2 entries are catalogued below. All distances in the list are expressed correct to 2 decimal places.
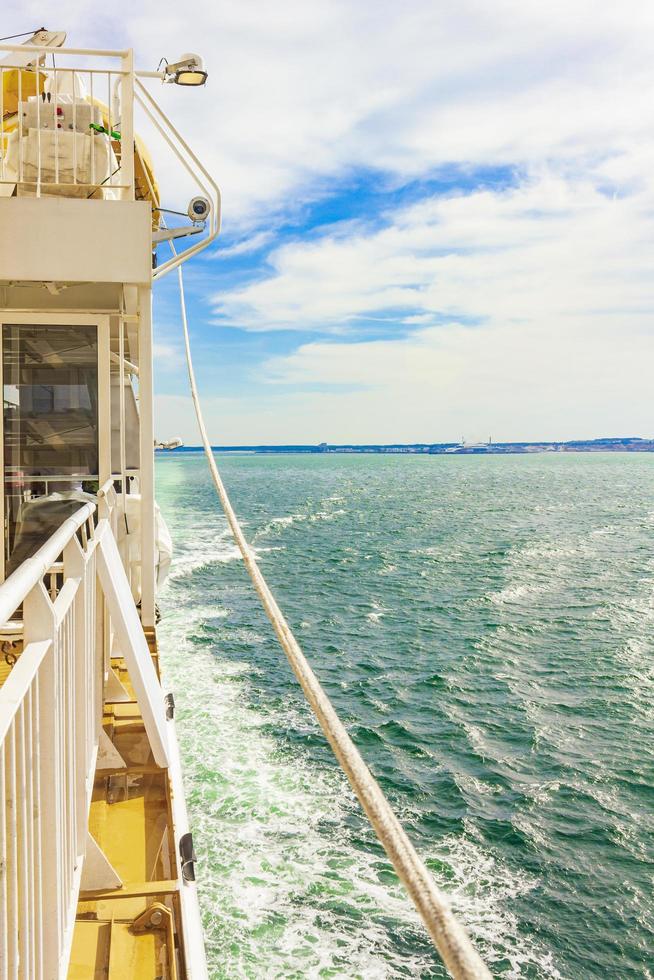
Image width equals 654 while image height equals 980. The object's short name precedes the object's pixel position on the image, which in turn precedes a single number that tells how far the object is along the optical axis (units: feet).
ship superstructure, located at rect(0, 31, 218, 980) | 5.79
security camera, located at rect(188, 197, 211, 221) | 24.06
